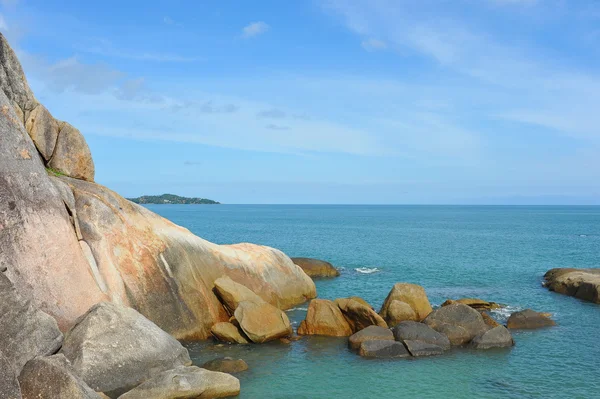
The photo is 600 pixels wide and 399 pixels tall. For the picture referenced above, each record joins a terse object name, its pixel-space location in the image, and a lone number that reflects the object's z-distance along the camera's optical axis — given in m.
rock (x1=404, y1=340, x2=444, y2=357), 25.70
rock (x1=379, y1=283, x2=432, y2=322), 31.41
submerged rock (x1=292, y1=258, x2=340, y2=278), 51.00
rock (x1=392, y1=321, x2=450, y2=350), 26.55
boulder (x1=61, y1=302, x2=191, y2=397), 19.61
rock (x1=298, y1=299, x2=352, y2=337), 29.30
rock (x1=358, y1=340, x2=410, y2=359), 25.56
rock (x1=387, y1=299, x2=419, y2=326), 30.86
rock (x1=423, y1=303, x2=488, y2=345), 27.55
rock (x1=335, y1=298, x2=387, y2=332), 28.88
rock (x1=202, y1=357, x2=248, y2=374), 22.73
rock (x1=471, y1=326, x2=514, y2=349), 26.92
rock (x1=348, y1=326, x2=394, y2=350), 26.73
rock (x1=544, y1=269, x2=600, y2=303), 39.44
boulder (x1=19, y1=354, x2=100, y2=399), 15.78
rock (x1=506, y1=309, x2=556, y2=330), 31.25
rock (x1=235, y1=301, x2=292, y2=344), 27.31
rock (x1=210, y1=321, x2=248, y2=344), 27.27
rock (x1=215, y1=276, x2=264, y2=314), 29.27
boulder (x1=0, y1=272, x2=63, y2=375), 17.39
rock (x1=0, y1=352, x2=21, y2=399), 14.16
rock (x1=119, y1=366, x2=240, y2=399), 18.78
